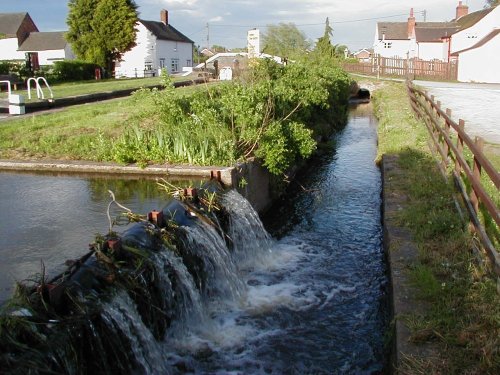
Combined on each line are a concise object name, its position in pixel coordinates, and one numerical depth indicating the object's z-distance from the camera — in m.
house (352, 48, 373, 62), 120.66
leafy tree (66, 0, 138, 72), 44.56
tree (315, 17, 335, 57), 33.97
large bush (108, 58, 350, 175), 9.30
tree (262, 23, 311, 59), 80.14
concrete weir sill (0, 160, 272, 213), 8.62
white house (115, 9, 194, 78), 56.31
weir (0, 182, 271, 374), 3.69
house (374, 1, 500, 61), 51.41
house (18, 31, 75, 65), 64.19
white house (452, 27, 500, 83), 41.47
